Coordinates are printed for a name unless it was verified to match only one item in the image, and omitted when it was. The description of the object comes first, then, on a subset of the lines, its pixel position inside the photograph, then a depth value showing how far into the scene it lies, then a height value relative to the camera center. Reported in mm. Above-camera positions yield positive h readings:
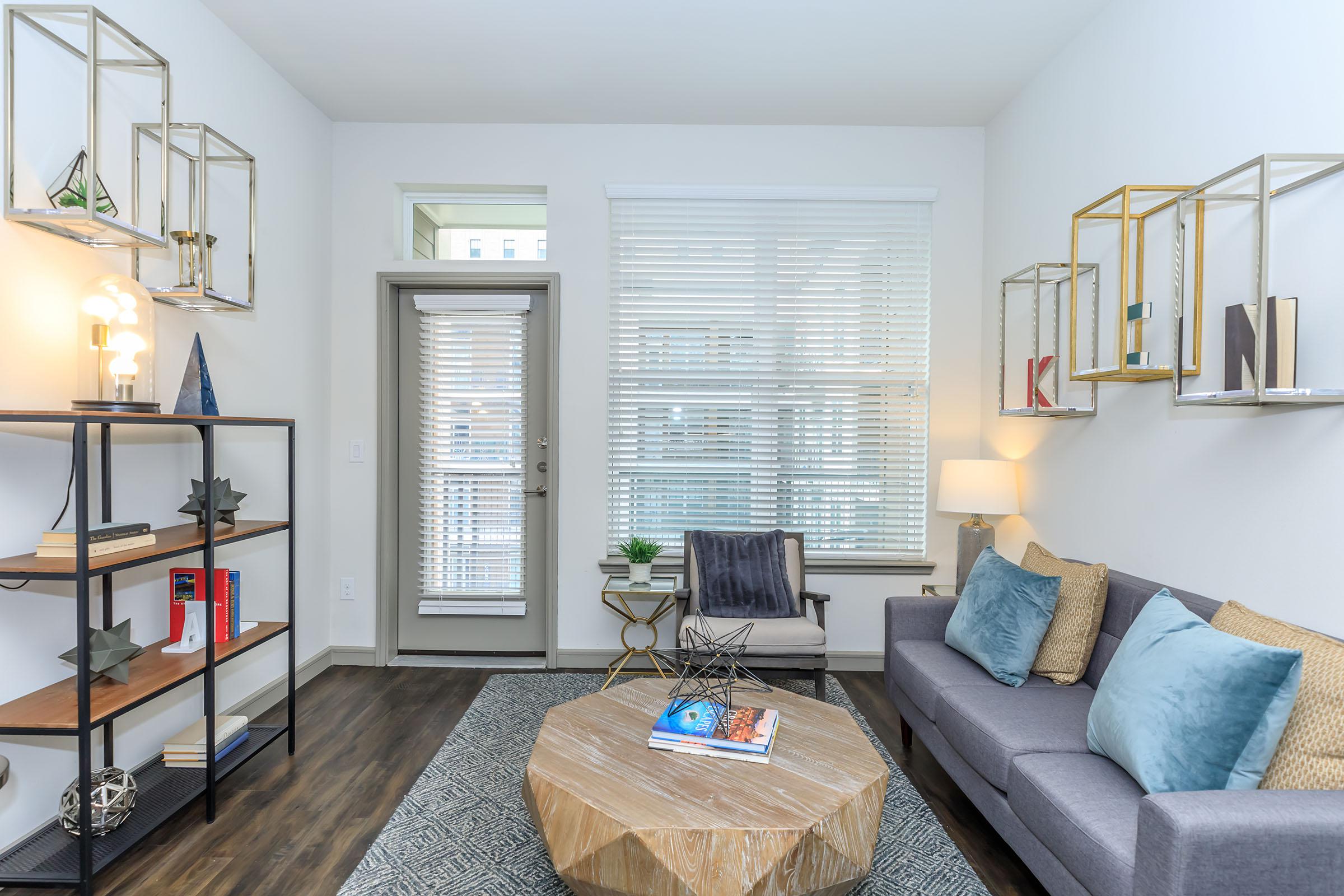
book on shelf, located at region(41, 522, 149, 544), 1847 -285
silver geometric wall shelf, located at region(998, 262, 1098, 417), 2771 +386
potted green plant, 3506 -620
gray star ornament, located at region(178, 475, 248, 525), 2387 -243
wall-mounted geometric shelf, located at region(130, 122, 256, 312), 2430 +857
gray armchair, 3049 -928
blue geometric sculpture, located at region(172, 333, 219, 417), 2395 +161
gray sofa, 1274 -857
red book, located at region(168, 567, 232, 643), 2400 -566
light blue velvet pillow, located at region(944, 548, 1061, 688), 2404 -648
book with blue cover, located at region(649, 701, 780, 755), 1916 -856
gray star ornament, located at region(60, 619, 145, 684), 1938 -650
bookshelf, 1757 -770
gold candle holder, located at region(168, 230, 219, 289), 2422 +650
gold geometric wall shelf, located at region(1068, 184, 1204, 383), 2160 +532
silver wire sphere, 2029 -1135
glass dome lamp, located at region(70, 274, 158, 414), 2039 +269
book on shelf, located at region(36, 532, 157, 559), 1844 -325
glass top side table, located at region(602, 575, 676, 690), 3449 -895
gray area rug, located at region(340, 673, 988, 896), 1955 -1296
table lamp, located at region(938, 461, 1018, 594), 3201 -244
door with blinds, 3924 -106
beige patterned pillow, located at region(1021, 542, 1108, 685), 2371 -650
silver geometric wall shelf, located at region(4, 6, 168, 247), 1872 +972
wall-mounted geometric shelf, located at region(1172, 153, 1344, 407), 1667 +385
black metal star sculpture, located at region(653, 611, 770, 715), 2279 -896
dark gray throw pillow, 3346 -683
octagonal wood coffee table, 1519 -898
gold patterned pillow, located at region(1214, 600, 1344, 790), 1435 -615
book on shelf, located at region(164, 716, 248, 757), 2410 -1108
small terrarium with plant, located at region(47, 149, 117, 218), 1941 +750
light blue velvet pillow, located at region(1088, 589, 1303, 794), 1478 -616
